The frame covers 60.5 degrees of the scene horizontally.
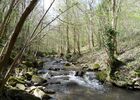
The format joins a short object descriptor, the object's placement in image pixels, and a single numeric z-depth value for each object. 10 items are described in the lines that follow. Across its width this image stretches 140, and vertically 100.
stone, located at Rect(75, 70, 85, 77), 10.97
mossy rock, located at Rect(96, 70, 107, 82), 9.78
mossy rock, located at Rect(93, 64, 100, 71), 12.71
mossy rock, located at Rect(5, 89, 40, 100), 5.56
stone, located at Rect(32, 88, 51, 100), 6.69
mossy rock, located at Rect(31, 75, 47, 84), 8.78
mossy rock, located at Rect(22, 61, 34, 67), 12.96
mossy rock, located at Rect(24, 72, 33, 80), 9.35
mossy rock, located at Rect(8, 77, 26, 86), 7.19
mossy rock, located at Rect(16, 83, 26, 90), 7.17
